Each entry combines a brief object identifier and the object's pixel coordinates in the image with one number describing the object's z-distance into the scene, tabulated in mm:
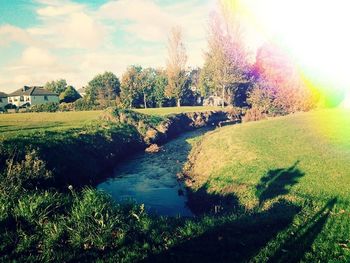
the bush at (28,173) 16170
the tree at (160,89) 97106
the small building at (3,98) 128125
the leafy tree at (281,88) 51719
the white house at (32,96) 123000
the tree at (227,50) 73688
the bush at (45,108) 78188
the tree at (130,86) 94812
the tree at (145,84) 95438
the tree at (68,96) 117812
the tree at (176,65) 86812
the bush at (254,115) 53938
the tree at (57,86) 148125
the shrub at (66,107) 80875
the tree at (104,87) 105125
